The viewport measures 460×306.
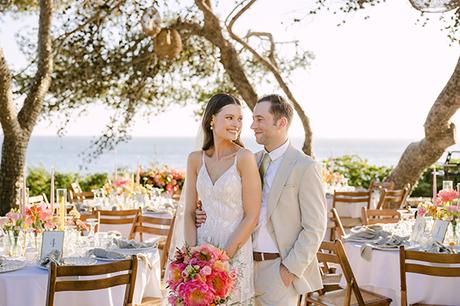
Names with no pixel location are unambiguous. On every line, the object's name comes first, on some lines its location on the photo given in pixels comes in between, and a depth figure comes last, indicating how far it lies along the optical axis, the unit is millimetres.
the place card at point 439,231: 4820
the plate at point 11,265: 3865
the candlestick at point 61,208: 4184
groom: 3041
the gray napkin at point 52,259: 3947
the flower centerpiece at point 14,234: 4309
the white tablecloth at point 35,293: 3756
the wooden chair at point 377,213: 6090
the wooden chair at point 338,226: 5591
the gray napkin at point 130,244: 4562
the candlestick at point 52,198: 4136
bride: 3031
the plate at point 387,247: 4699
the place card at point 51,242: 4055
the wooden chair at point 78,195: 8984
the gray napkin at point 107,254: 4215
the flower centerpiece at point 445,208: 4957
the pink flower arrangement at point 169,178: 9906
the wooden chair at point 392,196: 8219
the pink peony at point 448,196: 5117
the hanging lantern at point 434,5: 7227
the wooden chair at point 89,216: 6055
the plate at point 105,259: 4172
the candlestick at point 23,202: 4374
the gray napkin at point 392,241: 4770
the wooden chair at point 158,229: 5656
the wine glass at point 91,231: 4508
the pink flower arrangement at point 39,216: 4254
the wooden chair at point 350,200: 7941
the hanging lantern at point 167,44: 9195
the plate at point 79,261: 4027
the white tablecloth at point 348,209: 8938
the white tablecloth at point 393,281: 4344
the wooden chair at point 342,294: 4191
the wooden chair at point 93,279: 3387
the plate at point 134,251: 4441
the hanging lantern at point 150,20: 8859
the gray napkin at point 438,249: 4516
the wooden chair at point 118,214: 5738
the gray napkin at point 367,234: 5035
